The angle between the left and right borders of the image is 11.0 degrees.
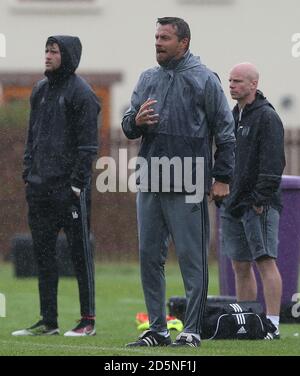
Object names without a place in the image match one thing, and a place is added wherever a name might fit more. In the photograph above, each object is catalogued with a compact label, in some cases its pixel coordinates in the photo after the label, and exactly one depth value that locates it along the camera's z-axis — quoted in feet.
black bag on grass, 34.63
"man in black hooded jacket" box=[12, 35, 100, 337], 35.68
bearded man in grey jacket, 31.45
